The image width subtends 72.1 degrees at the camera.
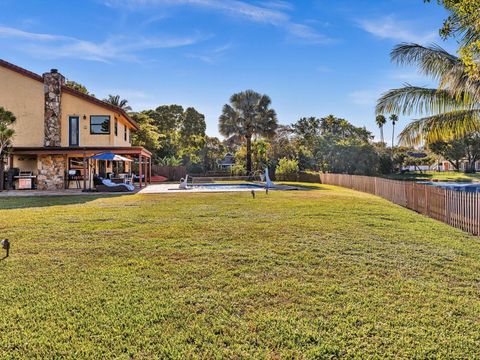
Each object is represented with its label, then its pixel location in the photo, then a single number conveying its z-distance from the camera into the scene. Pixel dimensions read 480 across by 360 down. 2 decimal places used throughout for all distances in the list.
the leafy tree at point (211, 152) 40.72
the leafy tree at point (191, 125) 56.75
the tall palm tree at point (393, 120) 68.95
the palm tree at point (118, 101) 39.06
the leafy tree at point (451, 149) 53.78
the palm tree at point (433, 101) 11.48
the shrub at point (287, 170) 32.36
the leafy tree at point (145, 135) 34.22
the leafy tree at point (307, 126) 67.44
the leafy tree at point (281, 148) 43.07
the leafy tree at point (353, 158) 40.09
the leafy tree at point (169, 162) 35.47
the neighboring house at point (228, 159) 76.04
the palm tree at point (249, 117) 35.69
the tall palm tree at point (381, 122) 67.84
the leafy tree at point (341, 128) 65.56
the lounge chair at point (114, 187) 17.75
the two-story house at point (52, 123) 20.09
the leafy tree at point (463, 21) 5.44
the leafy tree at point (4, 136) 16.62
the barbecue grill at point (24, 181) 19.38
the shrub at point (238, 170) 35.25
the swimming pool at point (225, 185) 24.91
